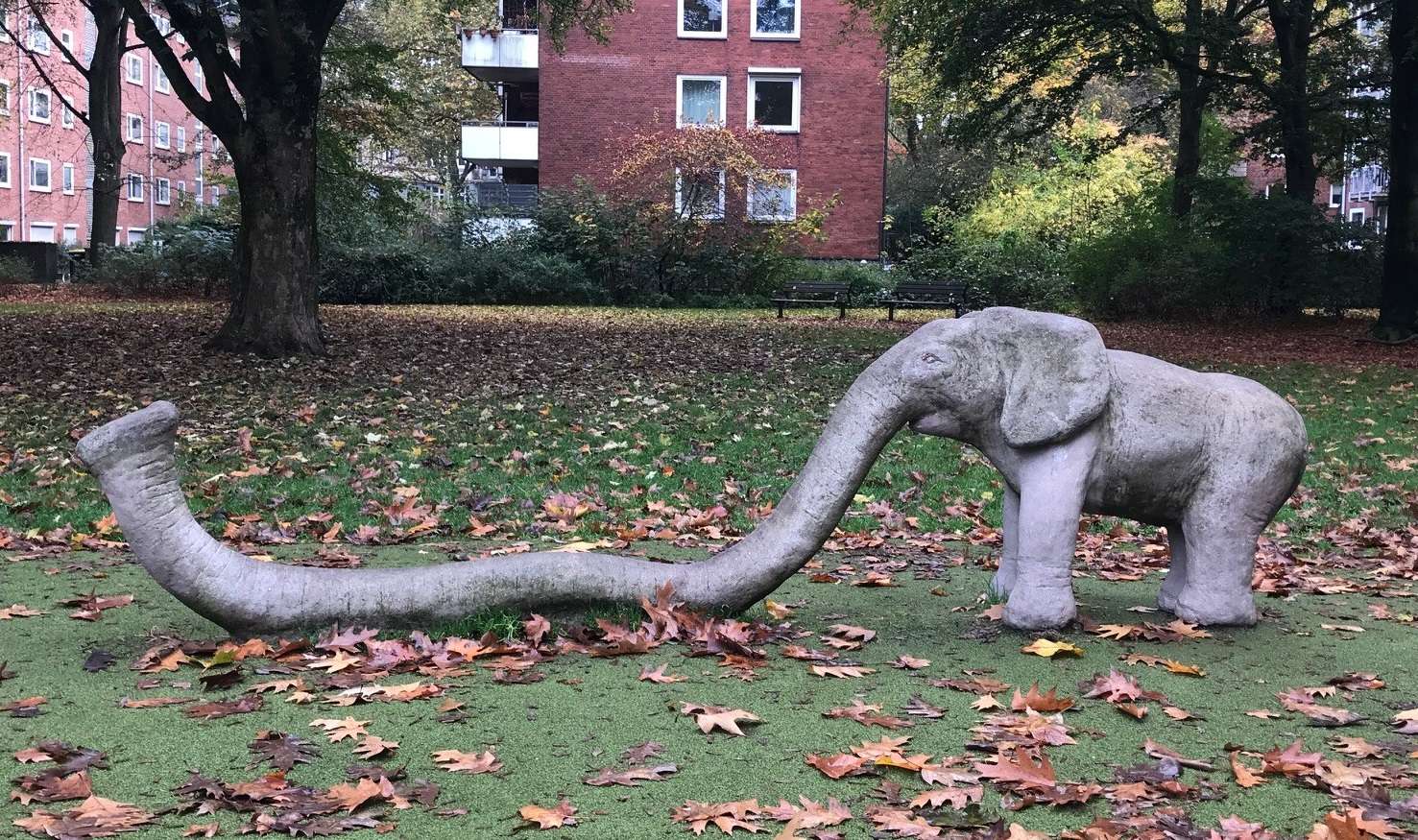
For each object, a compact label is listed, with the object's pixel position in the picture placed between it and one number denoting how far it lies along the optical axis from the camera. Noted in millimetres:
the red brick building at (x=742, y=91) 40250
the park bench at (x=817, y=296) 30141
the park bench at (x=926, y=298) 28703
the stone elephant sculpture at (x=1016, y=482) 5465
